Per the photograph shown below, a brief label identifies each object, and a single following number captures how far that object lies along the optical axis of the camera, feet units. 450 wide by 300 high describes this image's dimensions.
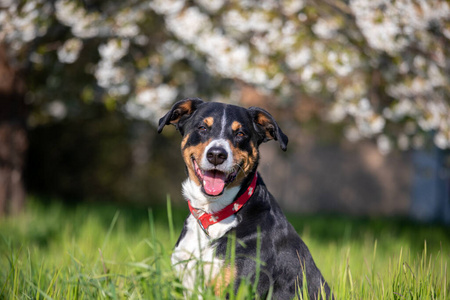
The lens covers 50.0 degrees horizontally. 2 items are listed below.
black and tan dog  9.78
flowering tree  16.99
